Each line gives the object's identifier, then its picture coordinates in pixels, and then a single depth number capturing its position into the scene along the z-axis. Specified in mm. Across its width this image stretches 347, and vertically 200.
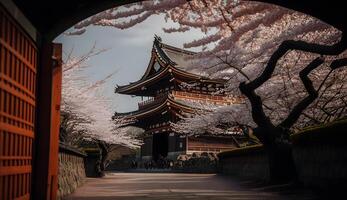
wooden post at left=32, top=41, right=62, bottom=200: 5633
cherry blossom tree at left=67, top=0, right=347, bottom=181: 8242
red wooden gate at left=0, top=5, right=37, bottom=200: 4586
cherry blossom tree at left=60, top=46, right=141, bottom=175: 20094
